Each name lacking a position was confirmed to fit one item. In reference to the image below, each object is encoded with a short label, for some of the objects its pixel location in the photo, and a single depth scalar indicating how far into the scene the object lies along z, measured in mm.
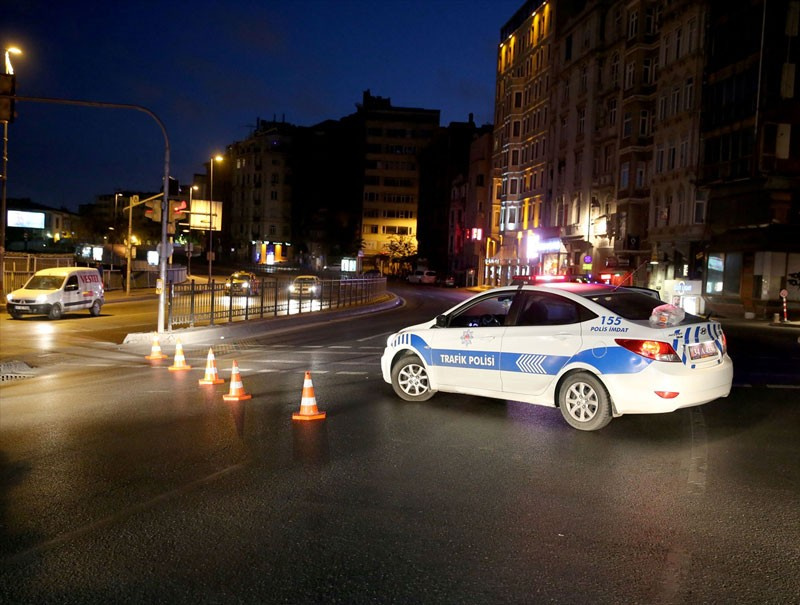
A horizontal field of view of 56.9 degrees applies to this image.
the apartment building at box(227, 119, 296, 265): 124750
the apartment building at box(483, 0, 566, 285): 63031
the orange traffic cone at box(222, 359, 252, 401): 10656
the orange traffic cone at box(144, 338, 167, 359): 16766
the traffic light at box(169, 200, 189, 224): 21312
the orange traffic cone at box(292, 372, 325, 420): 9151
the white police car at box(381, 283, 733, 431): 7961
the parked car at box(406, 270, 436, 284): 84062
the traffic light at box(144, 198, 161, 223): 20969
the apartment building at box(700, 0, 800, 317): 33781
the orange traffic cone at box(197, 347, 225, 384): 12195
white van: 27219
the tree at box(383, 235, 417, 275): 106938
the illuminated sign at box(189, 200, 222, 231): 26141
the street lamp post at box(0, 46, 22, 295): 29681
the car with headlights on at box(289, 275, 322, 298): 28609
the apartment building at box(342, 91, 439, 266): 116562
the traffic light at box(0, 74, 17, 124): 16859
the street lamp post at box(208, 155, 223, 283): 26331
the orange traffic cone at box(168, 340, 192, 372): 14625
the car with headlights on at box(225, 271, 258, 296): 23516
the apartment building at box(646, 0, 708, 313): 40469
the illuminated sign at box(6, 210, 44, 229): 78250
